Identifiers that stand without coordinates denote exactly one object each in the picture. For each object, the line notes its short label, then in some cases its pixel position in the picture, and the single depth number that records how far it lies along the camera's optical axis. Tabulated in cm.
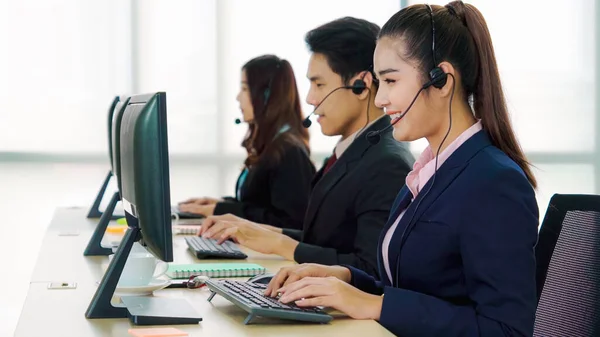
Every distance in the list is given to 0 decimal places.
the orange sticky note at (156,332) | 145
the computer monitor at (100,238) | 244
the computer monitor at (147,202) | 150
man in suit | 223
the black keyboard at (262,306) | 153
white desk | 151
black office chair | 162
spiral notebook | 207
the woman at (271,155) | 340
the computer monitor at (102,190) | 321
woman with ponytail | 148
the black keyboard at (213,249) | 238
